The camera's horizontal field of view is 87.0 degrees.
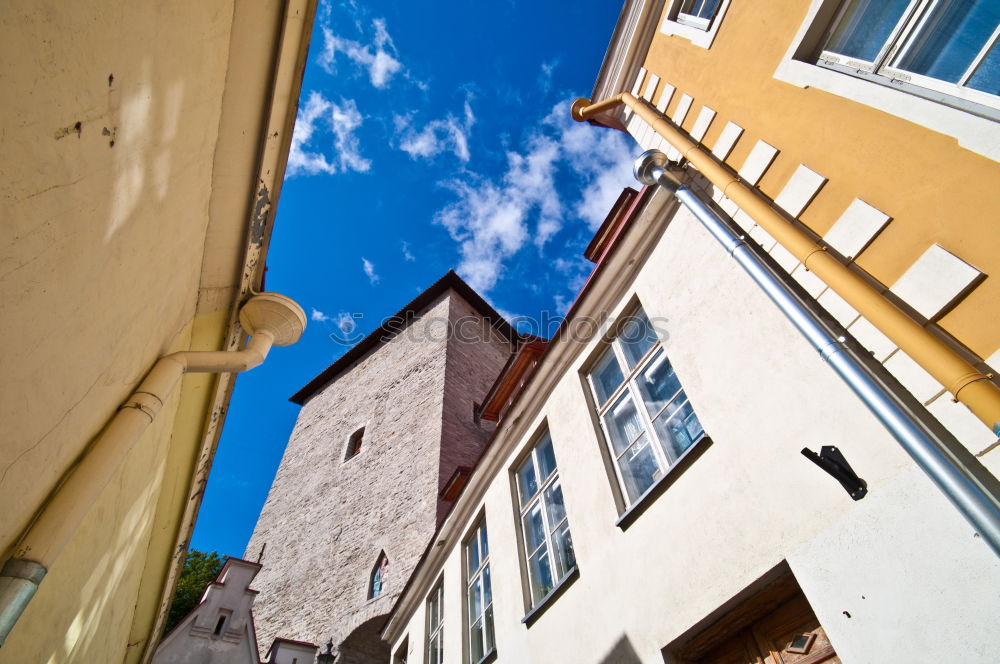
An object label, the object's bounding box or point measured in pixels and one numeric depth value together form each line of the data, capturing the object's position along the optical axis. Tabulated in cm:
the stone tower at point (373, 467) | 1098
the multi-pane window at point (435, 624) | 713
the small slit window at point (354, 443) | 1599
